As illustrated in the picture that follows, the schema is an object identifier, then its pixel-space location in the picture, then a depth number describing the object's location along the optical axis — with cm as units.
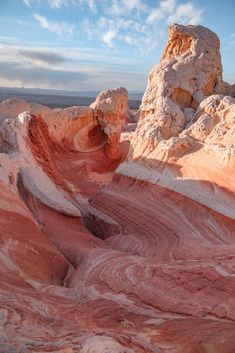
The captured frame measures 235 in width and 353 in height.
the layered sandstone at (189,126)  904
